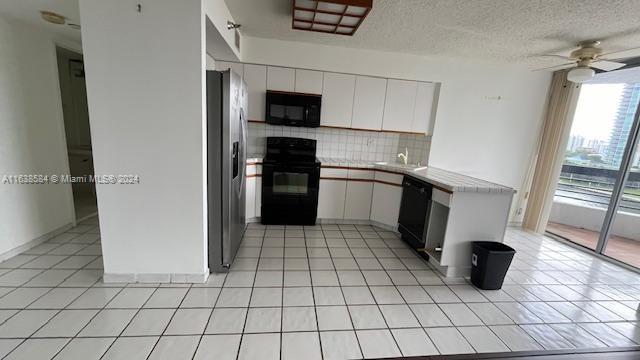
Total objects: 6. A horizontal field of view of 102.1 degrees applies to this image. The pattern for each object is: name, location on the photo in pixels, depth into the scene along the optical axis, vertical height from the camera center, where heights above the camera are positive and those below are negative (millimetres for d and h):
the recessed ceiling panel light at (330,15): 2156 +1131
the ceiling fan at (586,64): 2447 +882
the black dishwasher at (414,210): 2928 -805
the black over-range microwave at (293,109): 3580 +348
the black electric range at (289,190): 3520 -770
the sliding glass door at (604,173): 3447 -235
